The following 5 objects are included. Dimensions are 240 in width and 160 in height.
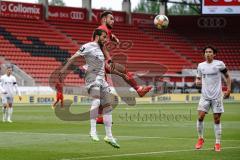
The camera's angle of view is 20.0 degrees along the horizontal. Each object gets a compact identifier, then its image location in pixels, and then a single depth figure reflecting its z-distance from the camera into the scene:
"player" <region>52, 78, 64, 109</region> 40.38
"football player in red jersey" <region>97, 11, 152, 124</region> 15.23
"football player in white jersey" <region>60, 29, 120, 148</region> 14.55
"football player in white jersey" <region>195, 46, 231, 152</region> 15.92
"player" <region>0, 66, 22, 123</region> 28.61
